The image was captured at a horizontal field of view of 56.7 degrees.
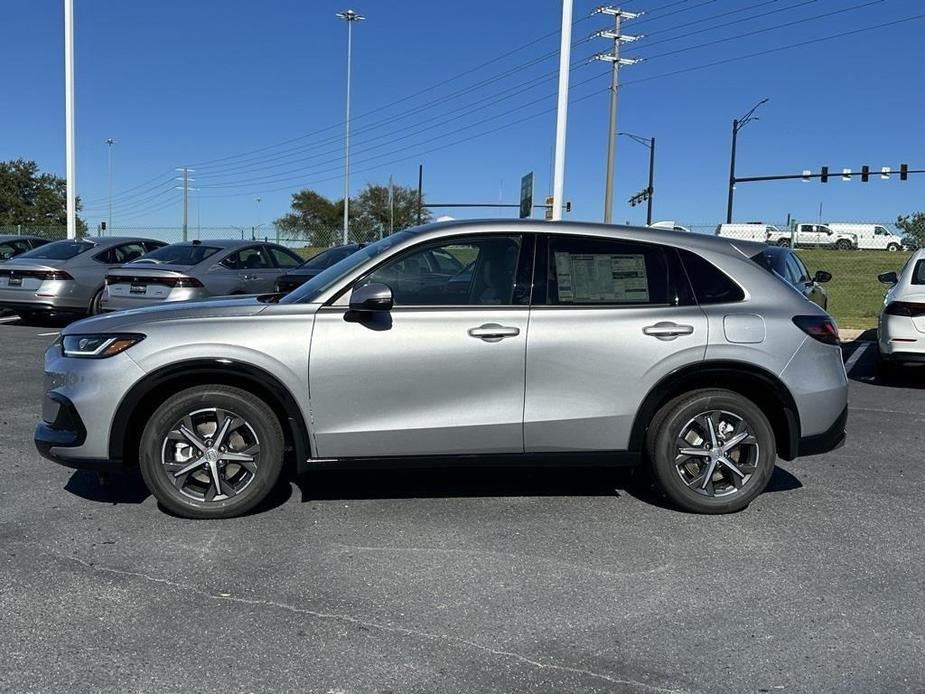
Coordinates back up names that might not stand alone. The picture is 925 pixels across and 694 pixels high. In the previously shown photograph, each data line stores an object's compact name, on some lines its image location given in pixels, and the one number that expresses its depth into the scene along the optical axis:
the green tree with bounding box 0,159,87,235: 65.44
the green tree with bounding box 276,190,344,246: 77.50
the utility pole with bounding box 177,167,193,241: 71.82
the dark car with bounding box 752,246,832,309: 9.45
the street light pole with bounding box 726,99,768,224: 42.84
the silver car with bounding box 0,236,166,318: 13.74
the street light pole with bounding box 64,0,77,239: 23.48
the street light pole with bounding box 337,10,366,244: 46.75
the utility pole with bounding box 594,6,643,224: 31.53
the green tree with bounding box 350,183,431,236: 77.38
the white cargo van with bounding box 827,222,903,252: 46.31
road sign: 19.83
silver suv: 4.57
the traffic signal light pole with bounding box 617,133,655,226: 44.78
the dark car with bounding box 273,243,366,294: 11.69
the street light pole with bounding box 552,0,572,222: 16.05
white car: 9.03
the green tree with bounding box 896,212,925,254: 34.13
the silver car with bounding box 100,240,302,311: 12.09
